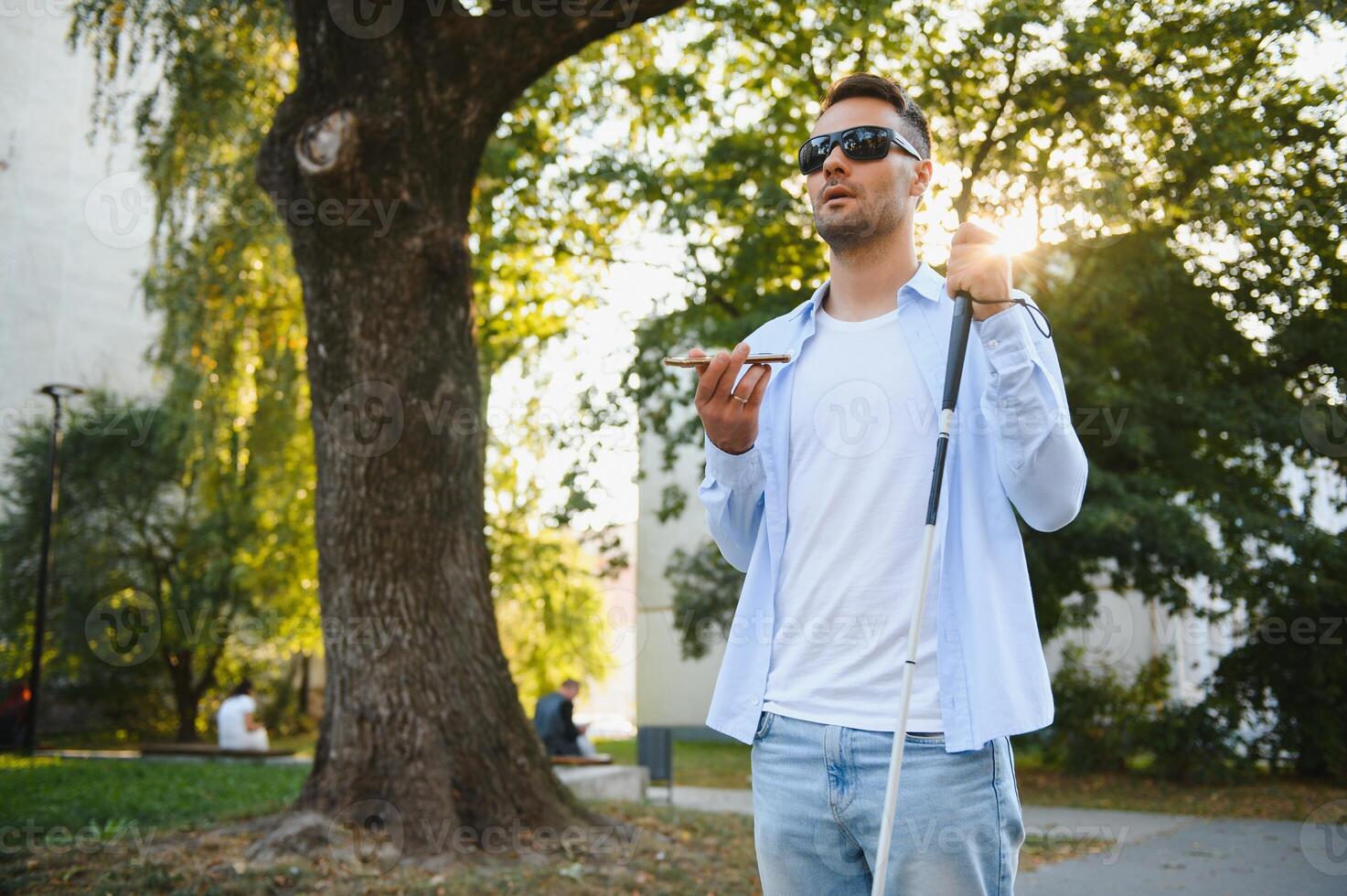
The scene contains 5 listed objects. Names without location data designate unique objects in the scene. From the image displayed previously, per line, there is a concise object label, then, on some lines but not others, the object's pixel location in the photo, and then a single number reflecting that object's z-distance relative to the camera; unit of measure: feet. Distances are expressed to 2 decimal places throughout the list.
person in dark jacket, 43.70
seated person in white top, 56.39
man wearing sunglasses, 6.52
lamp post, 57.31
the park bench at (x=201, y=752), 52.43
